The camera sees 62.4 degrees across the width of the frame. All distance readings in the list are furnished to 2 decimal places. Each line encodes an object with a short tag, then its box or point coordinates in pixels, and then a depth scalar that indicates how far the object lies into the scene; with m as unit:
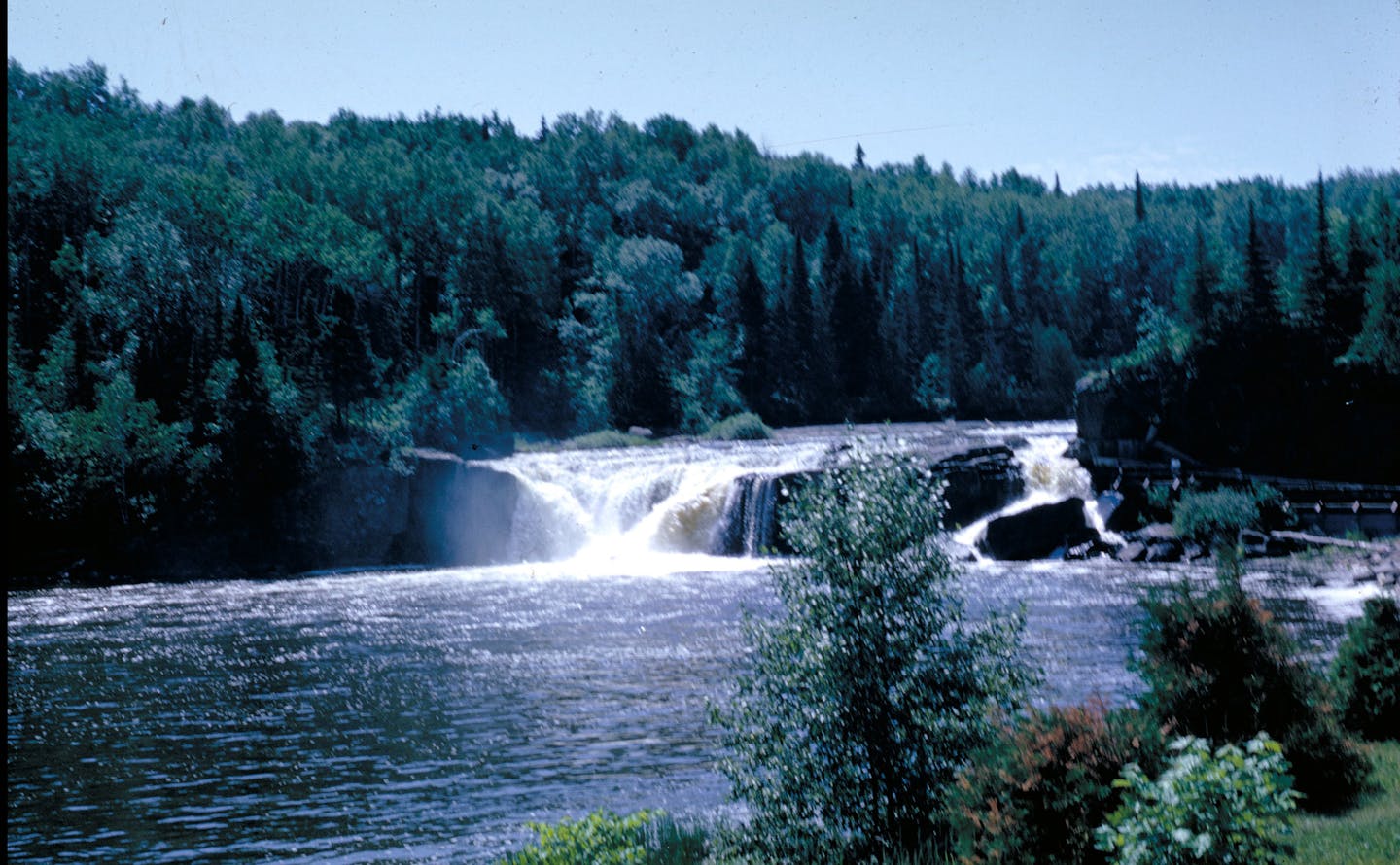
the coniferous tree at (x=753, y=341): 101.75
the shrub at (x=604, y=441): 78.94
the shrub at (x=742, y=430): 81.81
